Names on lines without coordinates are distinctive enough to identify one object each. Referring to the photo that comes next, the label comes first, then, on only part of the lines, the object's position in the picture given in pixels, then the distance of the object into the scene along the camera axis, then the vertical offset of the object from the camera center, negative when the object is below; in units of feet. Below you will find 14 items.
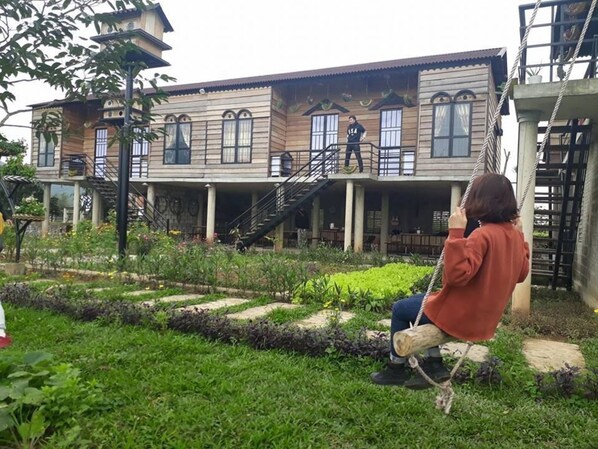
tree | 10.01 +3.71
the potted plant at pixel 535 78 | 20.29 +6.73
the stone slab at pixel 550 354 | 14.49 -4.34
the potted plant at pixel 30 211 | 32.71 -0.27
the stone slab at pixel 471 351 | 14.34 -4.25
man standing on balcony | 52.71 +9.98
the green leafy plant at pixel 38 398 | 8.79 -4.01
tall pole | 32.12 +0.81
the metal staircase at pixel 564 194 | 27.43 +2.40
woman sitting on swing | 7.85 -0.67
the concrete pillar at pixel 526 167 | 21.53 +2.89
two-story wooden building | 49.19 +9.49
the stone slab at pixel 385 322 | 19.14 -4.38
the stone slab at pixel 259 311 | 19.92 -4.43
